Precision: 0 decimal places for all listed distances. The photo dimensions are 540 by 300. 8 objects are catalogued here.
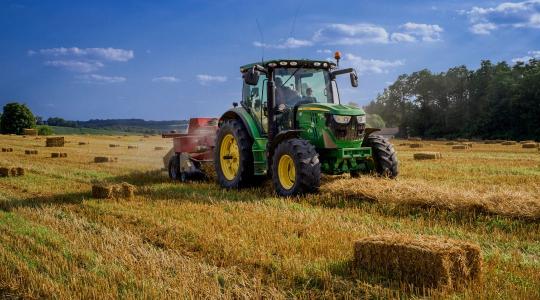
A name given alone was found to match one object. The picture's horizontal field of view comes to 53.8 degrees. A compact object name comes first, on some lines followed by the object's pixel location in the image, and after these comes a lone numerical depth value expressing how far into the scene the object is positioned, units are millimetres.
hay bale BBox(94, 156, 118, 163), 18031
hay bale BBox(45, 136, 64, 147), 29850
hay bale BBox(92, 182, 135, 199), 9188
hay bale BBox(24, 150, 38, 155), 22783
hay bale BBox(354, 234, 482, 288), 4348
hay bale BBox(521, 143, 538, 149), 25781
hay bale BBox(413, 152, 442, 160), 18156
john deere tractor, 9203
